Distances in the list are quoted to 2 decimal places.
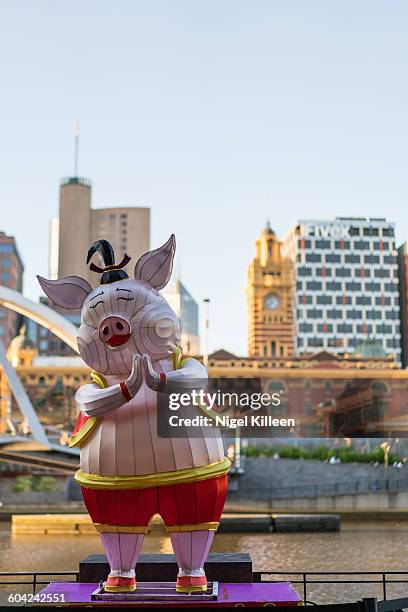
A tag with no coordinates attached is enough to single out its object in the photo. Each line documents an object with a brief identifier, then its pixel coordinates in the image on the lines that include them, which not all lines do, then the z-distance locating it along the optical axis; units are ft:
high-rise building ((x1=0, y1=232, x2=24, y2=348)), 313.94
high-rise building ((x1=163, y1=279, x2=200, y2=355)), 607.00
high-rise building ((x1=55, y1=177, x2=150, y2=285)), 431.43
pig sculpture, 33.14
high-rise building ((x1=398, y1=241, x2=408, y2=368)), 346.74
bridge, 129.90
